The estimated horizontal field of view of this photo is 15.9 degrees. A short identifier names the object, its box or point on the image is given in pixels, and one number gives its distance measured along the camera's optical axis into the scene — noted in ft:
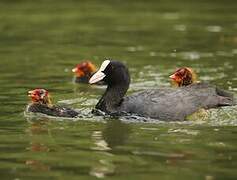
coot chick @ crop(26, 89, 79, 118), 46.44
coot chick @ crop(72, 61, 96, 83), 61.41
